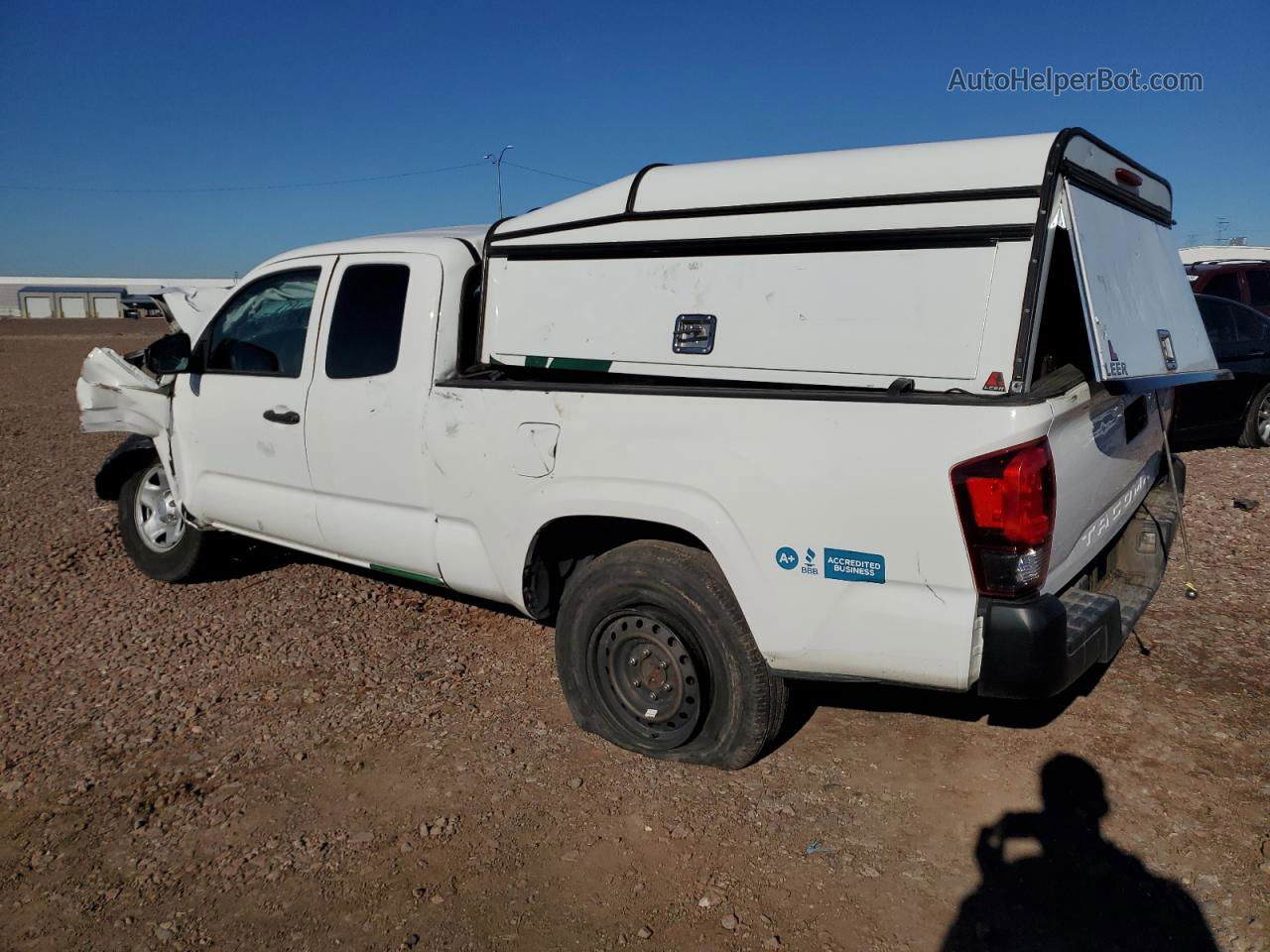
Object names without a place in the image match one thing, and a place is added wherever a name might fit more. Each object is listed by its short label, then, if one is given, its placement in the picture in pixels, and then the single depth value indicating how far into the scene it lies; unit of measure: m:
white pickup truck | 2.99
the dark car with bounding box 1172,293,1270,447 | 8.96
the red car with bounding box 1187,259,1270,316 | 11.69
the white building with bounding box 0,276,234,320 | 80.56
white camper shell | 3.13
